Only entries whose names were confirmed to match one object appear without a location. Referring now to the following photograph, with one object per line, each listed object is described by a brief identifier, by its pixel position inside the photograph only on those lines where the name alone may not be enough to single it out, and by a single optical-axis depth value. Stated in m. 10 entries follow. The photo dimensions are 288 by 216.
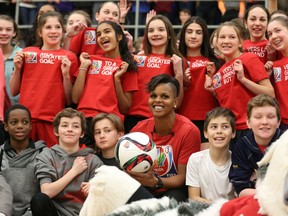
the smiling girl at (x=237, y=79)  9.59
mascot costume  4.92
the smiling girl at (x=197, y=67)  10.19
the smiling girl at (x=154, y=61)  10.28
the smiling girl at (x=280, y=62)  9.70
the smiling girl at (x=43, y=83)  10.27
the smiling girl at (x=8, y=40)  11.11
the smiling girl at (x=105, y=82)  10.17
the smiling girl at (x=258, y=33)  10.40
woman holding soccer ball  9.29
